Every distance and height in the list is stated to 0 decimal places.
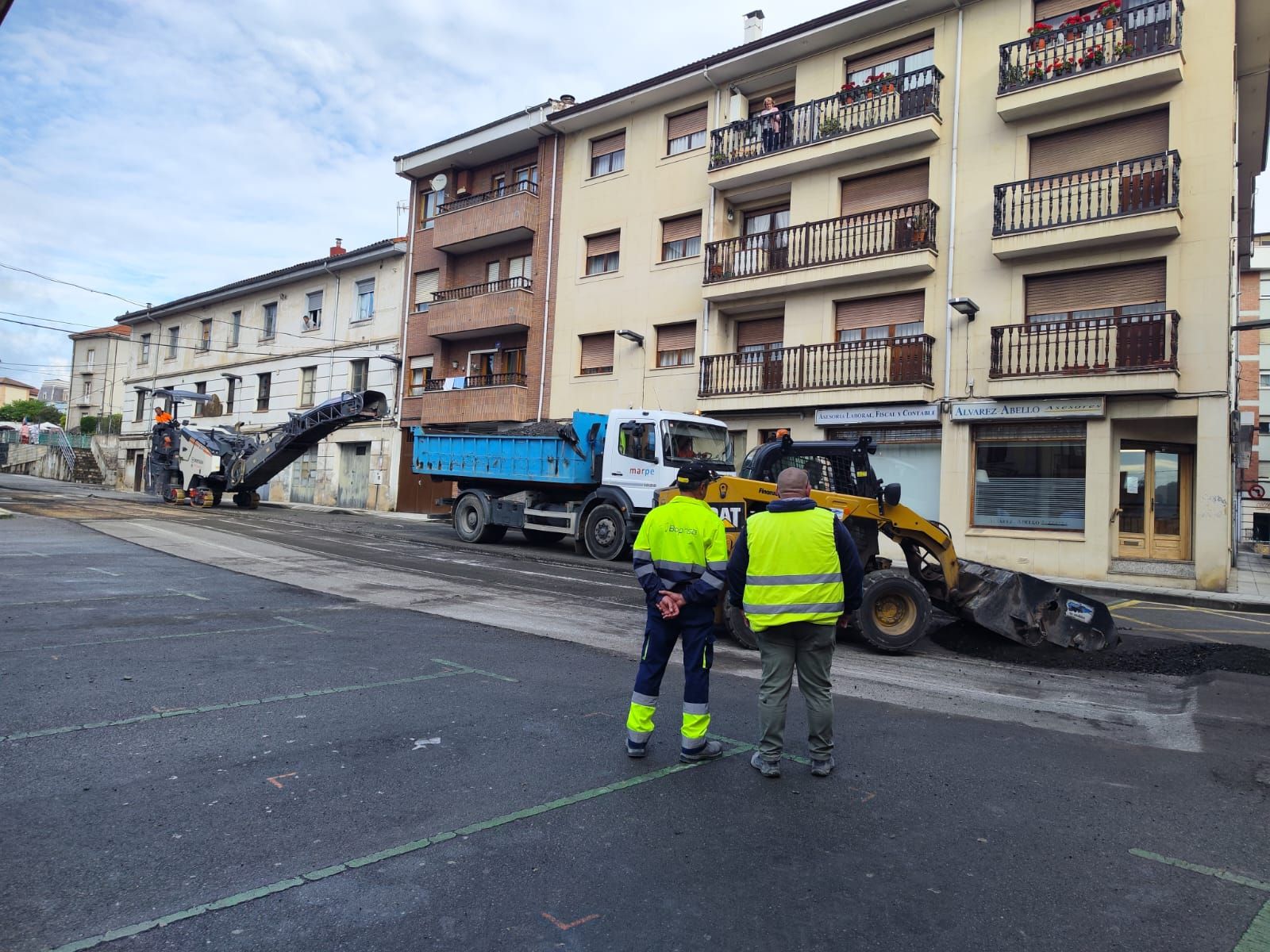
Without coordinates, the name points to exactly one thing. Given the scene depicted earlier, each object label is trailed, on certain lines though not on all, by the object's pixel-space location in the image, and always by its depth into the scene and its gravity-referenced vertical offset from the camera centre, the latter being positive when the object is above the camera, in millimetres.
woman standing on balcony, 20656 +9372
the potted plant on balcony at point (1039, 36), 16812 +9686
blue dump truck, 15250 +625
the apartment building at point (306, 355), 30078 +5391
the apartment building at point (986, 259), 15383 +5468
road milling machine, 24219 +1093
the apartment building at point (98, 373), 49438 +6591
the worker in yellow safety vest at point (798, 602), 4566 -475
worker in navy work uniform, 4719 -534
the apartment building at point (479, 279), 25531 +7148
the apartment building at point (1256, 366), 43406 +8811
